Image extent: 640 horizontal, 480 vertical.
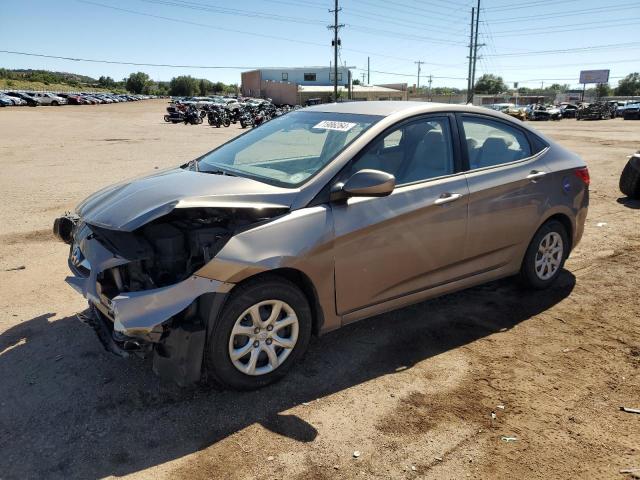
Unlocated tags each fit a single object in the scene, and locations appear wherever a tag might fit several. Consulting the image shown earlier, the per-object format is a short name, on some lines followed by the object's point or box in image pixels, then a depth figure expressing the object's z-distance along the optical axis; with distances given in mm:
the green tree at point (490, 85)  130125
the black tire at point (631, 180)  8633
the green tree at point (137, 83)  142125
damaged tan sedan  2934
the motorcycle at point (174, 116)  37344
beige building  85438
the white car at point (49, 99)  62562
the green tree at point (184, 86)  134625
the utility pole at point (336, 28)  58344
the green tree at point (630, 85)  123675
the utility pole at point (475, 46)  59719
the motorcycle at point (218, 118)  33156
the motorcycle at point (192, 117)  35803
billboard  90312
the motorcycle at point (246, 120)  33844
